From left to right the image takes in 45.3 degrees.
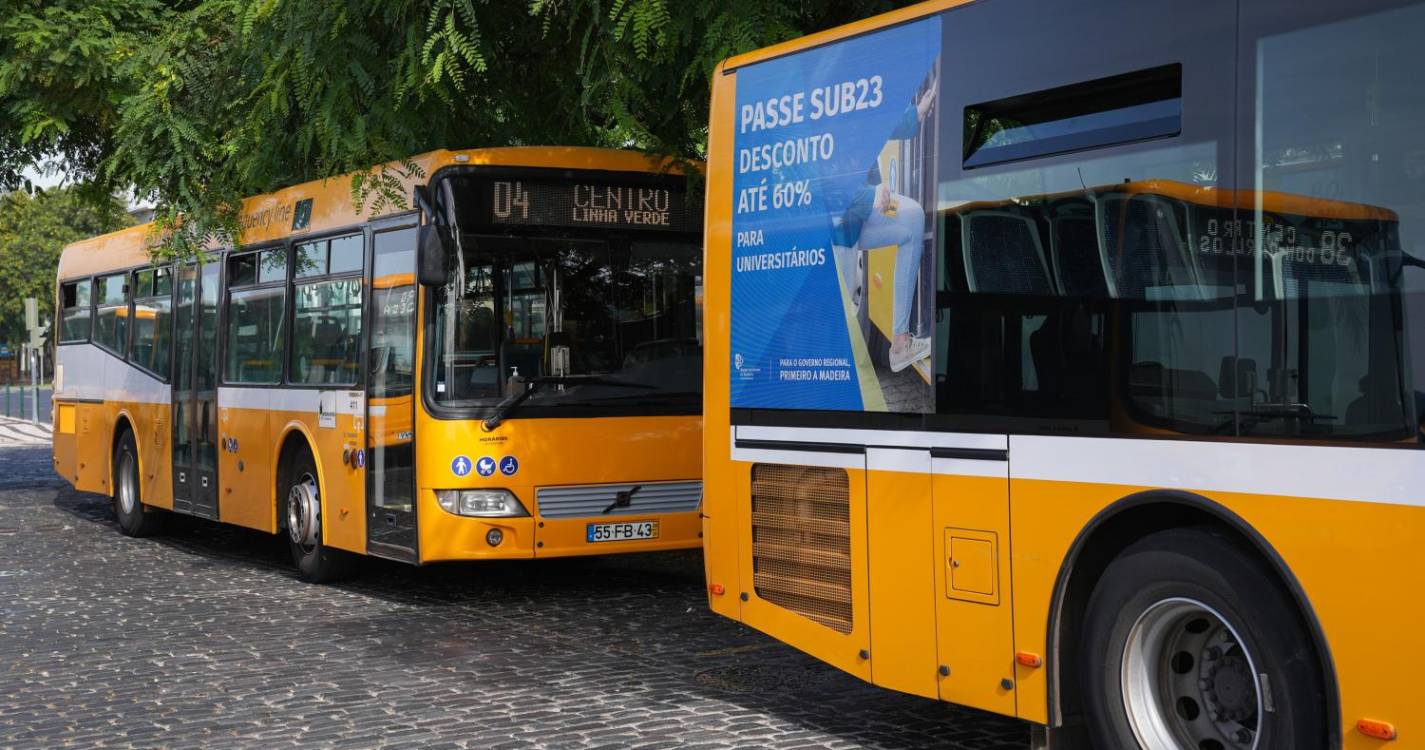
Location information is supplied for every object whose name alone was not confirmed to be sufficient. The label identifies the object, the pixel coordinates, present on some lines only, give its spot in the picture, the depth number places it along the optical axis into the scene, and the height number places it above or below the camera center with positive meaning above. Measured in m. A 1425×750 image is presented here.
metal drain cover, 8.44 -1.57
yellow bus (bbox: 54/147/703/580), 11.26 +0.04
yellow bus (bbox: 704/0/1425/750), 4.87 +0.02
